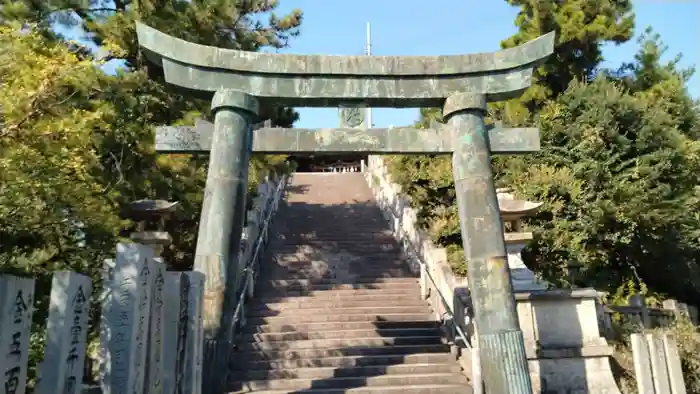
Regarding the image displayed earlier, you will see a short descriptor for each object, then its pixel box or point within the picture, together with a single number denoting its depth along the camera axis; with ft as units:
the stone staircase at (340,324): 27.32
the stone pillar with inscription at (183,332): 18.02
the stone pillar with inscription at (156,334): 16.29
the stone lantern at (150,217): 32.37
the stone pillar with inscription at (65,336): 12.32
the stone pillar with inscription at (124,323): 14.42
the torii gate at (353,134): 23.04
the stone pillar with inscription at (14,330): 11.00
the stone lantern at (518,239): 30.60
